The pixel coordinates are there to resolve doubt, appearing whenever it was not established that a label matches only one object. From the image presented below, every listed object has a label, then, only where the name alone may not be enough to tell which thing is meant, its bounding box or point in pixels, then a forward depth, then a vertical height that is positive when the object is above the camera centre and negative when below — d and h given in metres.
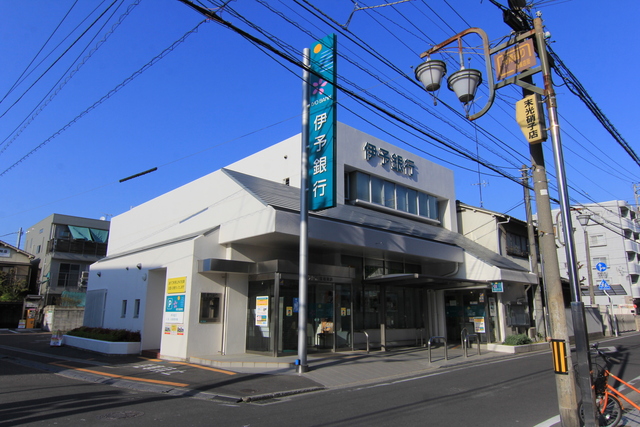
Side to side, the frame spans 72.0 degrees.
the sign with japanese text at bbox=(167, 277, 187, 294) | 14.88 +0.98
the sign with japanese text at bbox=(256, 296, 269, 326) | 14.62 +0.13
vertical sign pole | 11.94 +2.30
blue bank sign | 13.08 +5.56
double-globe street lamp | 6.29 +2.92
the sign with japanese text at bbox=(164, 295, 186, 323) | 14.67 +0.18
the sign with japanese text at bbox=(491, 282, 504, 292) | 18.84 +1.28
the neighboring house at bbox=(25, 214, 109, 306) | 37.77 +5.68
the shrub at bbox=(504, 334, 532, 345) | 18.86 -0.96
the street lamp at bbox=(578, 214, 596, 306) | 24.40 +4.37
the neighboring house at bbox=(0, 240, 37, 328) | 34.75 +2.64
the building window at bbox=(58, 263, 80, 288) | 38.28 +3.30
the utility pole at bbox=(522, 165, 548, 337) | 20.78 +1.43
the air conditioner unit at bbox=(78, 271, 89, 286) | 24.92 +2.14
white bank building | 14.71 +2.04
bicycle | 6.44 -1.21
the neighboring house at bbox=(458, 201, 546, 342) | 21.58 +4.16
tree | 35.52 +2.14
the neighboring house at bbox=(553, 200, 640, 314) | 51.09 +7.75
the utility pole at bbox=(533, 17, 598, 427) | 6.14 +0.90
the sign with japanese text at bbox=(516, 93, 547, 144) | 7.38 +3.30
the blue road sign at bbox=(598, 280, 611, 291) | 27.58 +2.00
